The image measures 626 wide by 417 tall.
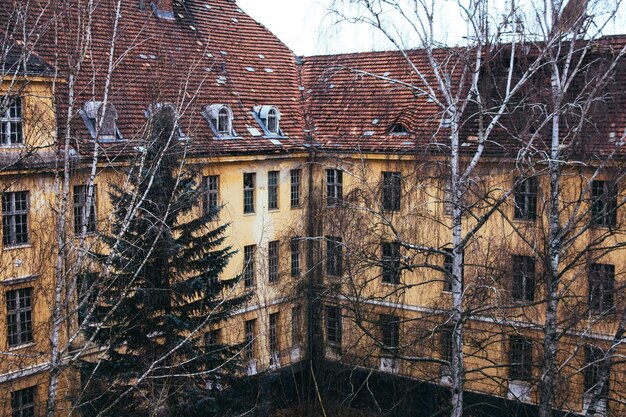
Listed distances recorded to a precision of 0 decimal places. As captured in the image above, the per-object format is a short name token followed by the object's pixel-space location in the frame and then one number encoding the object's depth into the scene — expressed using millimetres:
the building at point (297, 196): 19641
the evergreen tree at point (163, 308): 16266
